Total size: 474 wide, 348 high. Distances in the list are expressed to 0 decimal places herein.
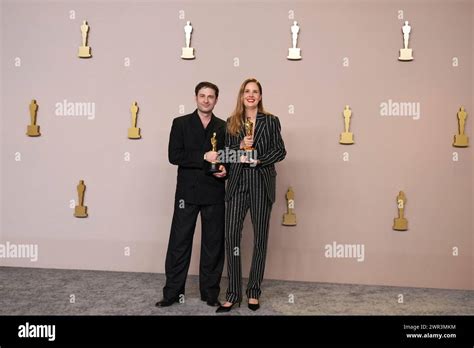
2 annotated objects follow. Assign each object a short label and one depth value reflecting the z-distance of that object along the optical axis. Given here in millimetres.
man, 2932
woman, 2875
